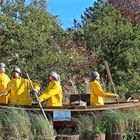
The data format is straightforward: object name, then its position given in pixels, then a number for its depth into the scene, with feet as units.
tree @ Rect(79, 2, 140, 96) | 92.87
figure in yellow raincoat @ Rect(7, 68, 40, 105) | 52.34
